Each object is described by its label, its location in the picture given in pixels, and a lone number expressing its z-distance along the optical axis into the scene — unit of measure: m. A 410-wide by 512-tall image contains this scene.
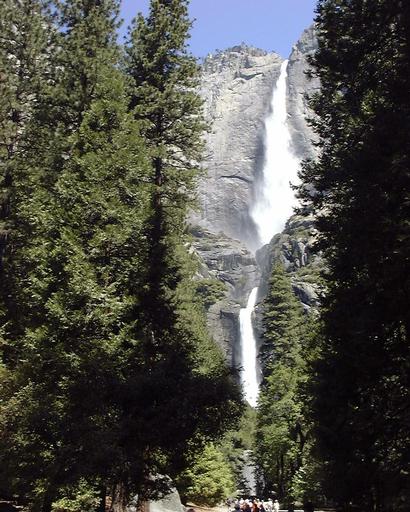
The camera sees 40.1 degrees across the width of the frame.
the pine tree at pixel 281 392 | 33.22
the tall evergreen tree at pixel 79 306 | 12.49
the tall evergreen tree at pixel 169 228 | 12.68
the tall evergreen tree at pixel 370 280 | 9.41
